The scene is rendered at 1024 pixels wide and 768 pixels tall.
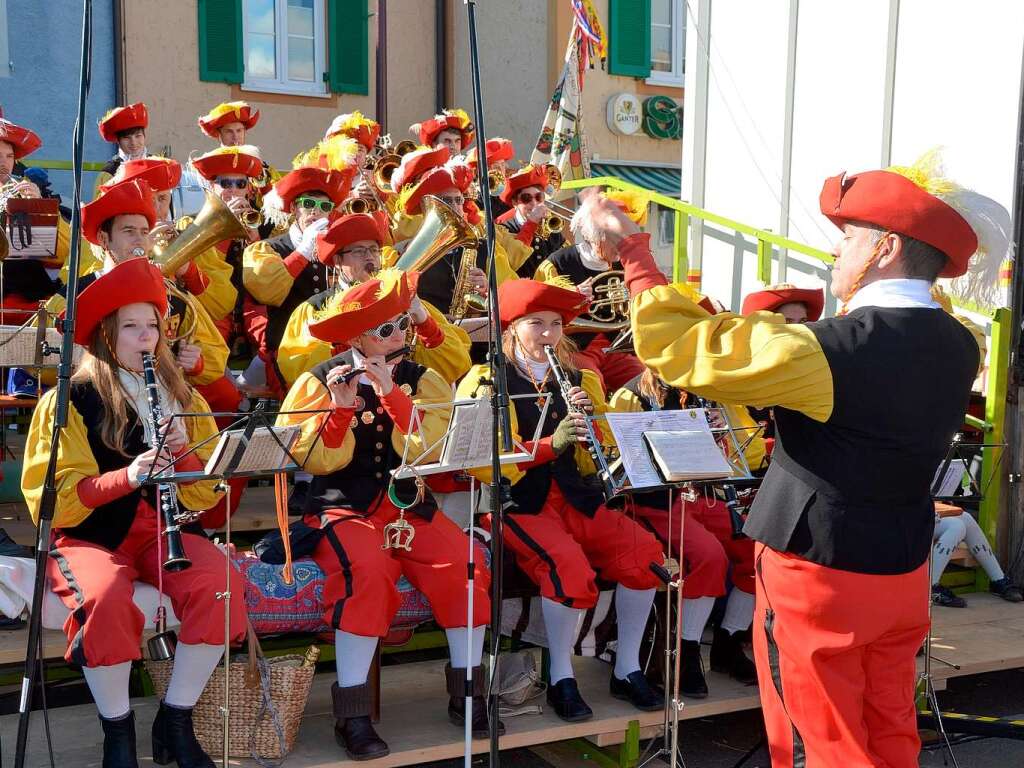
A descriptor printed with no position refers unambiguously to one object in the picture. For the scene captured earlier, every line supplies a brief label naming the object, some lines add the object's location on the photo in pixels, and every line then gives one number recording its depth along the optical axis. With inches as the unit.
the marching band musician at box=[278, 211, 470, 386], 204.5
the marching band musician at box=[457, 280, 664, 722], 173.5
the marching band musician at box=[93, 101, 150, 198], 274.4
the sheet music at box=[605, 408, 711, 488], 141.0
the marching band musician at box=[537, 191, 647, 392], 237.6
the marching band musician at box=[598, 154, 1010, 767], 112.5
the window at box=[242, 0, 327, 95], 456.8
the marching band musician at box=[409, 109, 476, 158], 313.0
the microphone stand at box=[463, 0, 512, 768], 121.4
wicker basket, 151.3
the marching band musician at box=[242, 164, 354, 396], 234.2
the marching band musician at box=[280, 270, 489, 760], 155.4
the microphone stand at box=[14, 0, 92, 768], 110.0
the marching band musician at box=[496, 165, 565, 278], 289.6
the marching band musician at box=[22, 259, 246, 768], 141.6
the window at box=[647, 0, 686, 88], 530.0
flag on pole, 405.4
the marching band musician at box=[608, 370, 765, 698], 186.4
